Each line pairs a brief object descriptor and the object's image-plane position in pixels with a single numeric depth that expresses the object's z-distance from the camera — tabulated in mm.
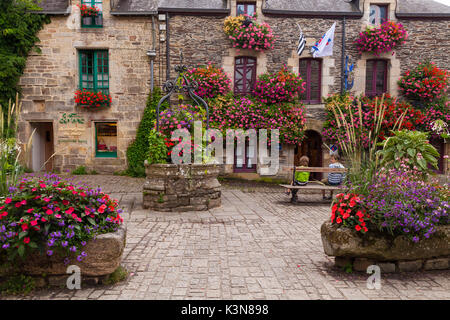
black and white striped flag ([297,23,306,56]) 9633
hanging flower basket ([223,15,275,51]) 10336
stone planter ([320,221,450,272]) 3064
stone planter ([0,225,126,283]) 2705
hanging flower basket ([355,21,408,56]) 10531
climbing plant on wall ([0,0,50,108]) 10023
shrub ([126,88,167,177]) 10781
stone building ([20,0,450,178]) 10750
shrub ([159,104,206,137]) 6382
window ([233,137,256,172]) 11023
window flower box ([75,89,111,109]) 10602
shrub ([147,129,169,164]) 6211
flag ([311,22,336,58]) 9648
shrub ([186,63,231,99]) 10359
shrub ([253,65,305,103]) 10406
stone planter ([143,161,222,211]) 6066
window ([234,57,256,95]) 11125
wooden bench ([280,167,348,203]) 6986
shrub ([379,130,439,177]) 4895
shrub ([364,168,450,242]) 2979
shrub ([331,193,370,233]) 3057
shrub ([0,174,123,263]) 2535
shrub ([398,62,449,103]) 10531
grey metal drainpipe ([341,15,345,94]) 10945
